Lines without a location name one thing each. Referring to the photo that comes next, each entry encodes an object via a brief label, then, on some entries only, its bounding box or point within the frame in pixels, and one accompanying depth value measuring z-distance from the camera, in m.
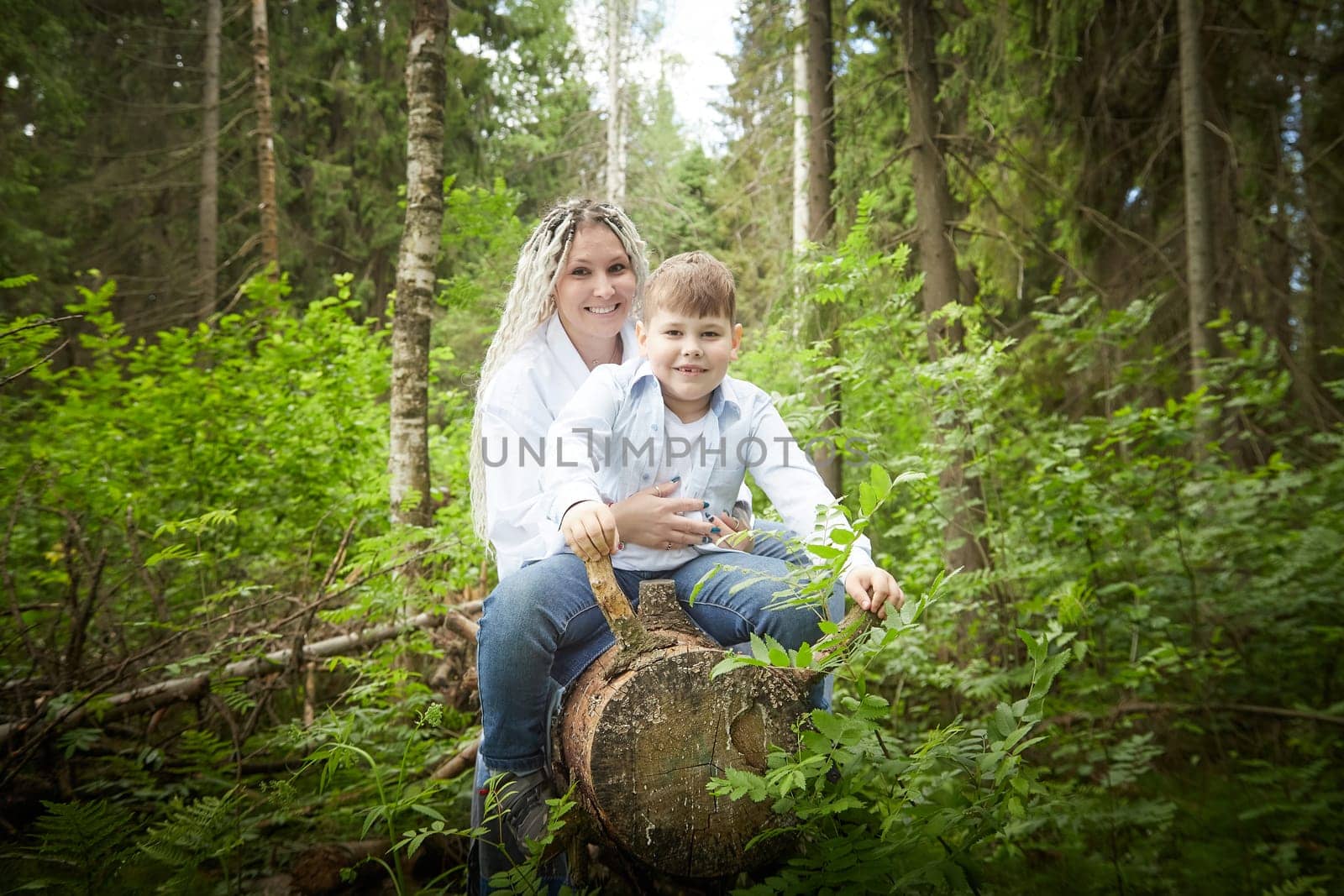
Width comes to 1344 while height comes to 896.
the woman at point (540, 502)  2.14
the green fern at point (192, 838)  2.21
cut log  1.86
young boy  2.28
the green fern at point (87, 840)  2.20
